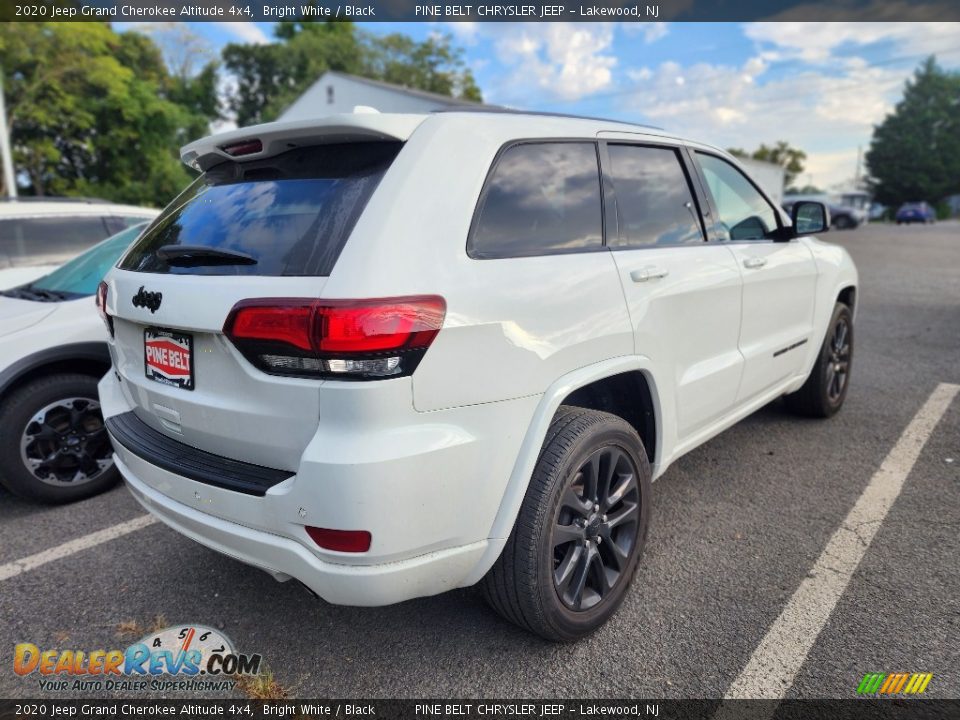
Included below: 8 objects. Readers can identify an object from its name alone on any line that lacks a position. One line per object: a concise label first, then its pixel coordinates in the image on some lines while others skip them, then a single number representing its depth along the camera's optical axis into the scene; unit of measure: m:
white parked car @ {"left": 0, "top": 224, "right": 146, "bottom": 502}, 3.26
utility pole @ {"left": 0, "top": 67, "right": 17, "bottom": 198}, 14.45
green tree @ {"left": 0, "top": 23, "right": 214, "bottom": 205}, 19.93
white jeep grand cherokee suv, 1.71
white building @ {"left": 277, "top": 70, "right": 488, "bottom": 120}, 26.06
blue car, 43.75
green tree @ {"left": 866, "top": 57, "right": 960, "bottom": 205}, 58.09
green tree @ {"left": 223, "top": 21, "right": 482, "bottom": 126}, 45.69
